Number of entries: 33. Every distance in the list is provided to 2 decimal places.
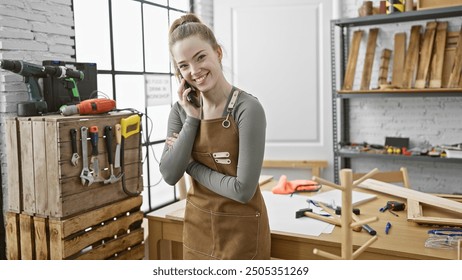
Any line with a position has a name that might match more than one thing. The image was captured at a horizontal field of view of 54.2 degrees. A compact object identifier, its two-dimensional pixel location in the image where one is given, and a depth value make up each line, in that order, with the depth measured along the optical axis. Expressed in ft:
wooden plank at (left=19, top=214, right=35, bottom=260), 6.39
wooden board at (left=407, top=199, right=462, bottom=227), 5.22
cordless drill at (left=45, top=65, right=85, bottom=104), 6.72
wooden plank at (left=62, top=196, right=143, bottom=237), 6.20
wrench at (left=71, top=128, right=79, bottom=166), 6.17
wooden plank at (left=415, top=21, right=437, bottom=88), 10.72
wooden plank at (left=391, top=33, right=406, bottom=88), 11.20
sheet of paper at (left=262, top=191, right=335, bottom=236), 5.32
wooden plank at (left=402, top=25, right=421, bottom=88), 10.95
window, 9.08
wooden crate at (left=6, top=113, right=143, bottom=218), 6.04
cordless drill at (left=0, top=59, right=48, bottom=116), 6.26
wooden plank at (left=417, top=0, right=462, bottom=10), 10.06
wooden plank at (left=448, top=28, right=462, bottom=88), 10.34
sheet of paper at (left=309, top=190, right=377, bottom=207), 6.46
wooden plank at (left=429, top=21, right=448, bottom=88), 10.61
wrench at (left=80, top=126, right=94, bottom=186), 6.31
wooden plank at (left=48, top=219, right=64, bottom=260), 6.11
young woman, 4.40
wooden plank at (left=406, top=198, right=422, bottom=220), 5.51
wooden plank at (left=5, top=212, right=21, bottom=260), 6.54
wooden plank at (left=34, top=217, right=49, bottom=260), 6.23
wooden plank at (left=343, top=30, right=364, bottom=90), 11.62
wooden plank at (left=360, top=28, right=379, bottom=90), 11.60
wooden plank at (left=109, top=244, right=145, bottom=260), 7.18
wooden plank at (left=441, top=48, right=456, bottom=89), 10.65
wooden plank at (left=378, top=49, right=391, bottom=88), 11.38
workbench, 4.66
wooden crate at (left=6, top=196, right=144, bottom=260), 6.18
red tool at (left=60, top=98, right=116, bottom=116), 6.43
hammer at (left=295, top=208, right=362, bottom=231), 5.46
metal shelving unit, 10.32
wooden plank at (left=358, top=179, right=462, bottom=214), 5.86
